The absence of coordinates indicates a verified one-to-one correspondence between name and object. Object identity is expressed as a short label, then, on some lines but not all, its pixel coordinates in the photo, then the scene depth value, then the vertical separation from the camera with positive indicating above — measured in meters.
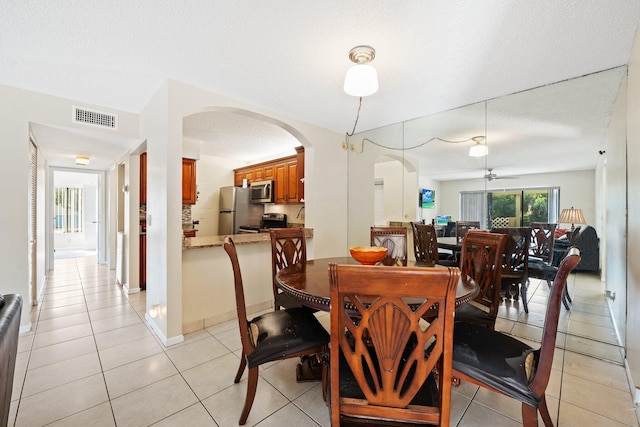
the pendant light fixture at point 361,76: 1.82 +0.93
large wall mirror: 2.38 +0.66
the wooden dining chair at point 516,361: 1.11 -0.71
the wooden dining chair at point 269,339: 1.46 -0.73
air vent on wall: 2.75 +0.99
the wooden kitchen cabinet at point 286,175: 4.38 +0.65
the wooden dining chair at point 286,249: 2.41 -0.36
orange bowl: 1.85 -0.30
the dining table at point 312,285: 1.40 -0.45
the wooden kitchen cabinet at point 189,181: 4.27 +0.49
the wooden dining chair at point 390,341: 0.87 -0.47
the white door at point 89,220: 7.94 -0.28
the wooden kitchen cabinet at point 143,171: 3.84 +0.57
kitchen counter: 2.58 -0.73
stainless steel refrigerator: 5.22 +0.02
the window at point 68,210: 7.79 +0.02
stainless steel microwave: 4.98 +0.38
